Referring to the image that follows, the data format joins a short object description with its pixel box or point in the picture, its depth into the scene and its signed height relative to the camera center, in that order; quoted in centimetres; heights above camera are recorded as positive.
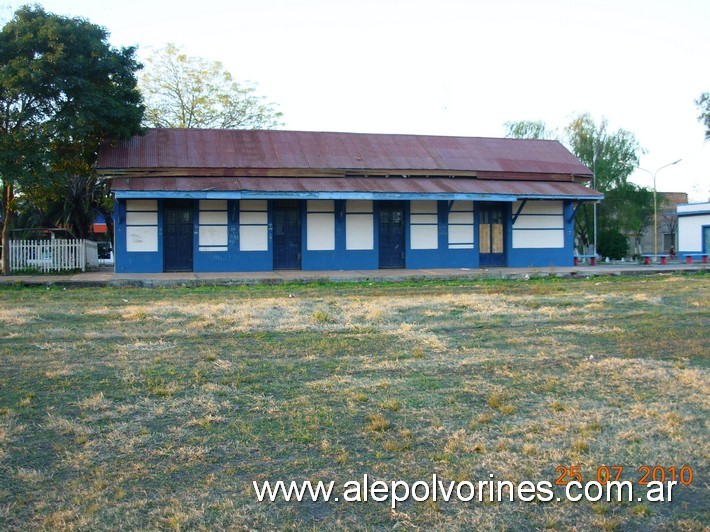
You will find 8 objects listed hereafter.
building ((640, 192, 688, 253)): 5688 +179
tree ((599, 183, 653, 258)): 4300 +289
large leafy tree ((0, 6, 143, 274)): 1947 +482
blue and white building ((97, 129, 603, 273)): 2262 +185
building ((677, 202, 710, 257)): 4184 +151
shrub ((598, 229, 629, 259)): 3853 +44
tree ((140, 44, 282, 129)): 3441 +781
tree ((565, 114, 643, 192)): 4384 +658
